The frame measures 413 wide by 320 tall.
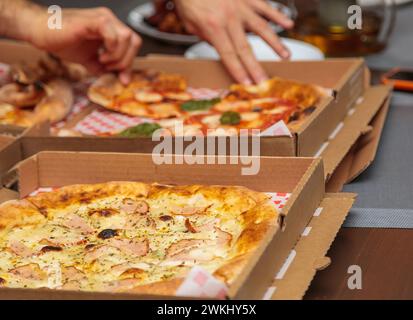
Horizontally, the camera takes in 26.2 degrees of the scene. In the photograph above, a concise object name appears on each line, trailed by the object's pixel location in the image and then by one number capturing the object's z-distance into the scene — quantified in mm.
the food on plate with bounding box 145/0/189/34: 2840
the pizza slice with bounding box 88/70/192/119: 2232
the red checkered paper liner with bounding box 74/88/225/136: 2154
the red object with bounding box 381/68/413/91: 2336
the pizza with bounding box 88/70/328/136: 2104
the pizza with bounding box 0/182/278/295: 1352
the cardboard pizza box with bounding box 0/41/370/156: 1777
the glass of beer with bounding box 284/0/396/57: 2684
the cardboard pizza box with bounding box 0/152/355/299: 1306
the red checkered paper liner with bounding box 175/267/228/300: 1134
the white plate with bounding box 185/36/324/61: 2559
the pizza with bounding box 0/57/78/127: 2178
